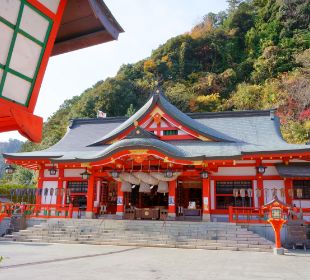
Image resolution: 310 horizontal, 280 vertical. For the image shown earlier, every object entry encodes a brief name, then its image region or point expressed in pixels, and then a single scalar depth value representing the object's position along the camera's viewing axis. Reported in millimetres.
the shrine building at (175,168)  16844
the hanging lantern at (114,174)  17766
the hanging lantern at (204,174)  16797
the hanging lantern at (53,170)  20000
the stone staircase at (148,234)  13992
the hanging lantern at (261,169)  17047
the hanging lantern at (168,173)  16938
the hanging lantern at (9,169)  17806
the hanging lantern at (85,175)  18562
